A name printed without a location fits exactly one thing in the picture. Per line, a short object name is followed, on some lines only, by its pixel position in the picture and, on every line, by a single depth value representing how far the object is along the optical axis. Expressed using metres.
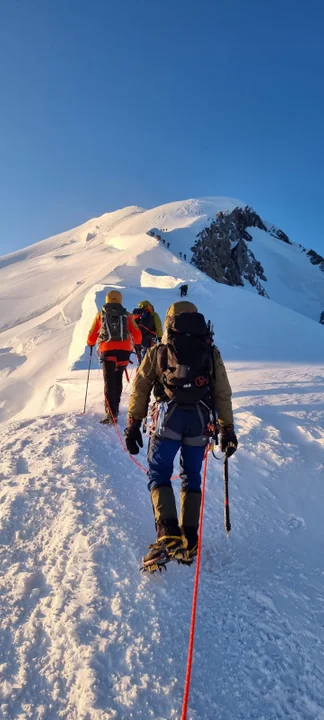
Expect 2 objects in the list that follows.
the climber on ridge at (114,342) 6.57
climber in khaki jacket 3.10
